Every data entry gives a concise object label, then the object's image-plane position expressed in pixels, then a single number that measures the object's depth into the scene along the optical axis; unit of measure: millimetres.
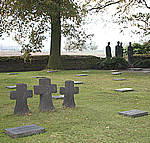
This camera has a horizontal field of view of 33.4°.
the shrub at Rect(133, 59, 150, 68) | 22395
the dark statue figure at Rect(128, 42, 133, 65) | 22864
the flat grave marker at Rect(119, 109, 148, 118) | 4934
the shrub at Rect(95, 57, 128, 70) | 19769
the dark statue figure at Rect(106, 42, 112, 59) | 22062
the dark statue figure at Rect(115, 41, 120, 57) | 23156
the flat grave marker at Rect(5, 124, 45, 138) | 3645
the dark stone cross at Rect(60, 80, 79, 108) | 5622
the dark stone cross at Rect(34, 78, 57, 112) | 5270
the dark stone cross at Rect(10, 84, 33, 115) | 5086
